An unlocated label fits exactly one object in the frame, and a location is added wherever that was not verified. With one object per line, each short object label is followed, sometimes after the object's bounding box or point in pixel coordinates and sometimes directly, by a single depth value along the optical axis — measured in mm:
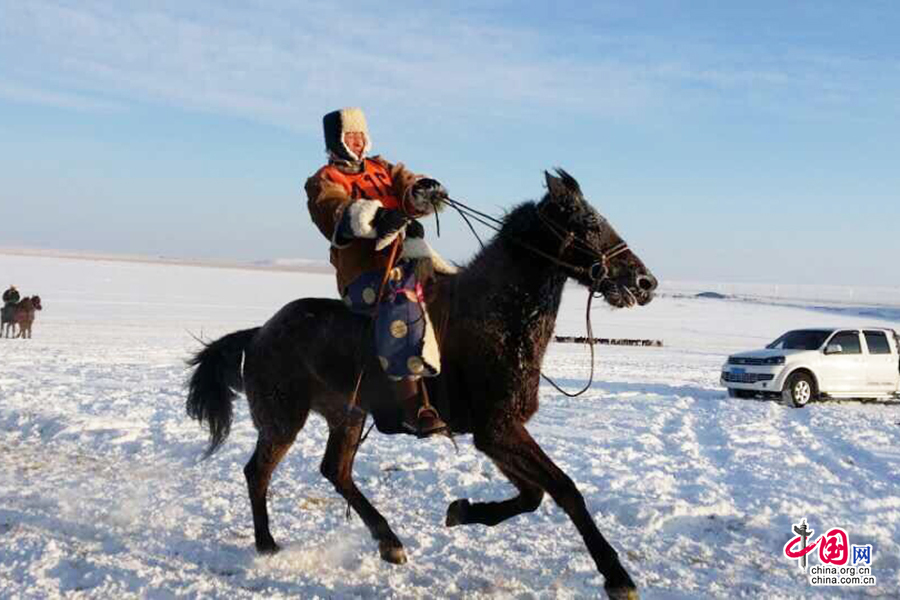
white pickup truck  17281
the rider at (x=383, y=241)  4812
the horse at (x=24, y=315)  26750
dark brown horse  4633
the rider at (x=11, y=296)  28062
